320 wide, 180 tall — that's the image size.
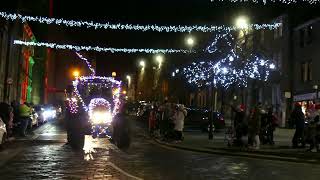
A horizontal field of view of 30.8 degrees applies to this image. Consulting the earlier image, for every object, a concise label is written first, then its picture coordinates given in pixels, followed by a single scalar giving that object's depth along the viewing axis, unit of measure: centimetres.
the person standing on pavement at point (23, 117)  2862
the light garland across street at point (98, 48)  3952
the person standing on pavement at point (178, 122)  2608
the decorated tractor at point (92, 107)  2141
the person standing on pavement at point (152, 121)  3050
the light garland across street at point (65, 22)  2867
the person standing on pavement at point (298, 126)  2291
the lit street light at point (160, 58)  7465
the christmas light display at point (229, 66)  3828
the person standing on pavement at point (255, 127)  2180
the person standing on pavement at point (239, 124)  2284
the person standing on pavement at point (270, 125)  2431
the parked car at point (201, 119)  3569
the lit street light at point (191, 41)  5191
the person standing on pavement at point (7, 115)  2534
